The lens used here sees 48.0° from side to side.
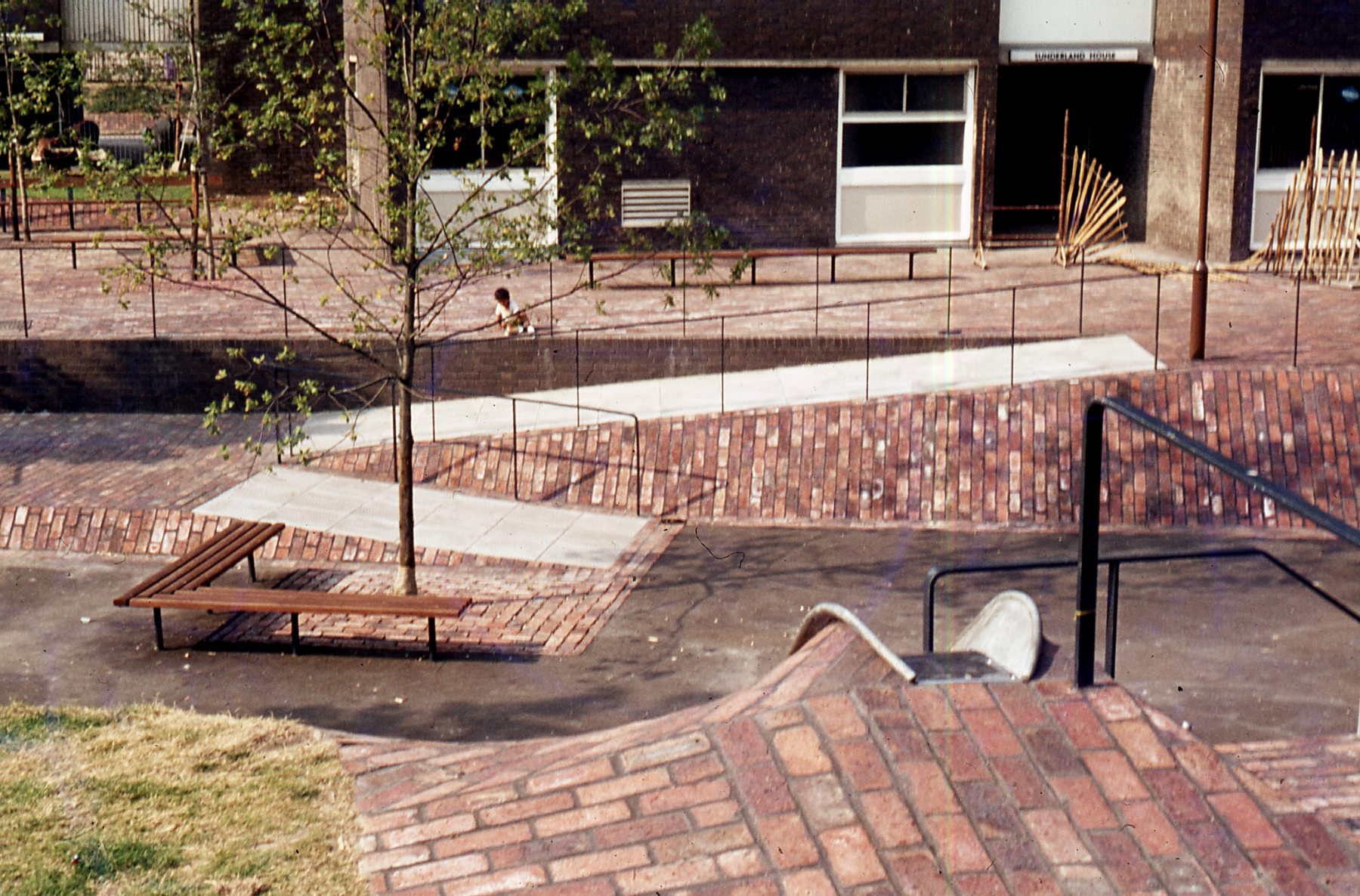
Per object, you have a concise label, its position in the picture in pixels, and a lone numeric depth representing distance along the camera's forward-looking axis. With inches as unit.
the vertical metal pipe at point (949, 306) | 714.8
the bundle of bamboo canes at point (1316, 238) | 768.3
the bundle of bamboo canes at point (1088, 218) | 877.2
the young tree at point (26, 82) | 738.8
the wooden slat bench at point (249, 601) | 404.8
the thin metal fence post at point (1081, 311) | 698.8
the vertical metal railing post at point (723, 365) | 608.1
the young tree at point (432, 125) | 427.8
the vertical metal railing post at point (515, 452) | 561.9
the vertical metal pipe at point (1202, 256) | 594.2
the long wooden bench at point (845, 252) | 829.2
